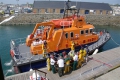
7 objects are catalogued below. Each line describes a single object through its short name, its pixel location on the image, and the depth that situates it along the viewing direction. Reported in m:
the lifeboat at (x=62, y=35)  10.27
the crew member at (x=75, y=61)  7.37
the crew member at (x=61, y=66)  6.73
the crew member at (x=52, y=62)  7.14
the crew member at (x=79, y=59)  7.98
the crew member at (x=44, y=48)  9.52
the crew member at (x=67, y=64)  7.13
